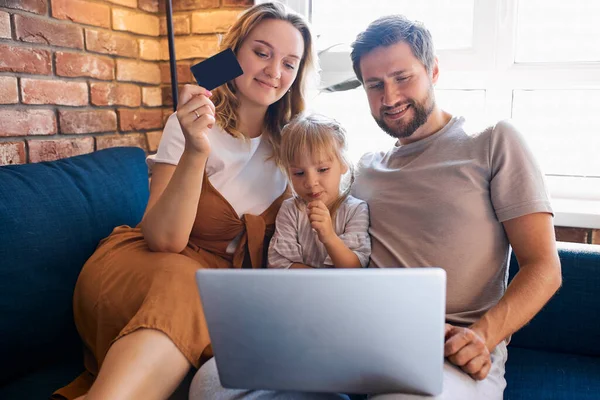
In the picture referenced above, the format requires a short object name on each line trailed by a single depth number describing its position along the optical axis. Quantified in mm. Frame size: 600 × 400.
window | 1897
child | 1381
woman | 1094
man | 1118
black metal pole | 1893
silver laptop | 783
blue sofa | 1238
